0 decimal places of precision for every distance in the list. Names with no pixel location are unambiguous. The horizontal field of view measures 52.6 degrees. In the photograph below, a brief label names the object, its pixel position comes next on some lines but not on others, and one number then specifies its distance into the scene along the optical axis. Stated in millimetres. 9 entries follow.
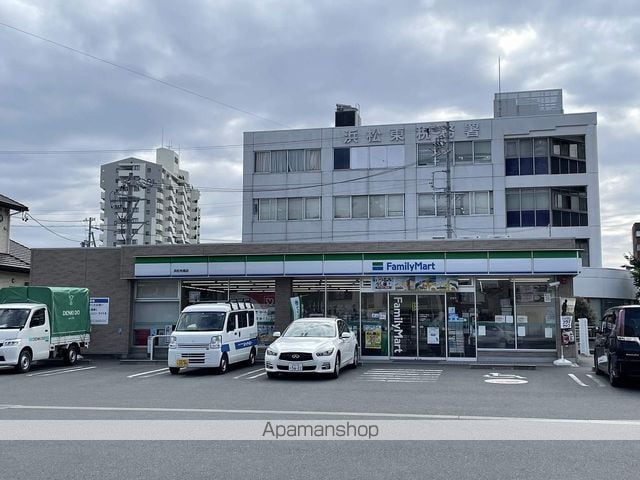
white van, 18188
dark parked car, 14392
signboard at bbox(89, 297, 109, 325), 24953
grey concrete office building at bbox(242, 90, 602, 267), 42500
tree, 39919
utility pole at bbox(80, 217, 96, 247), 68681
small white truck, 19234
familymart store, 22297
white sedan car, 16359
